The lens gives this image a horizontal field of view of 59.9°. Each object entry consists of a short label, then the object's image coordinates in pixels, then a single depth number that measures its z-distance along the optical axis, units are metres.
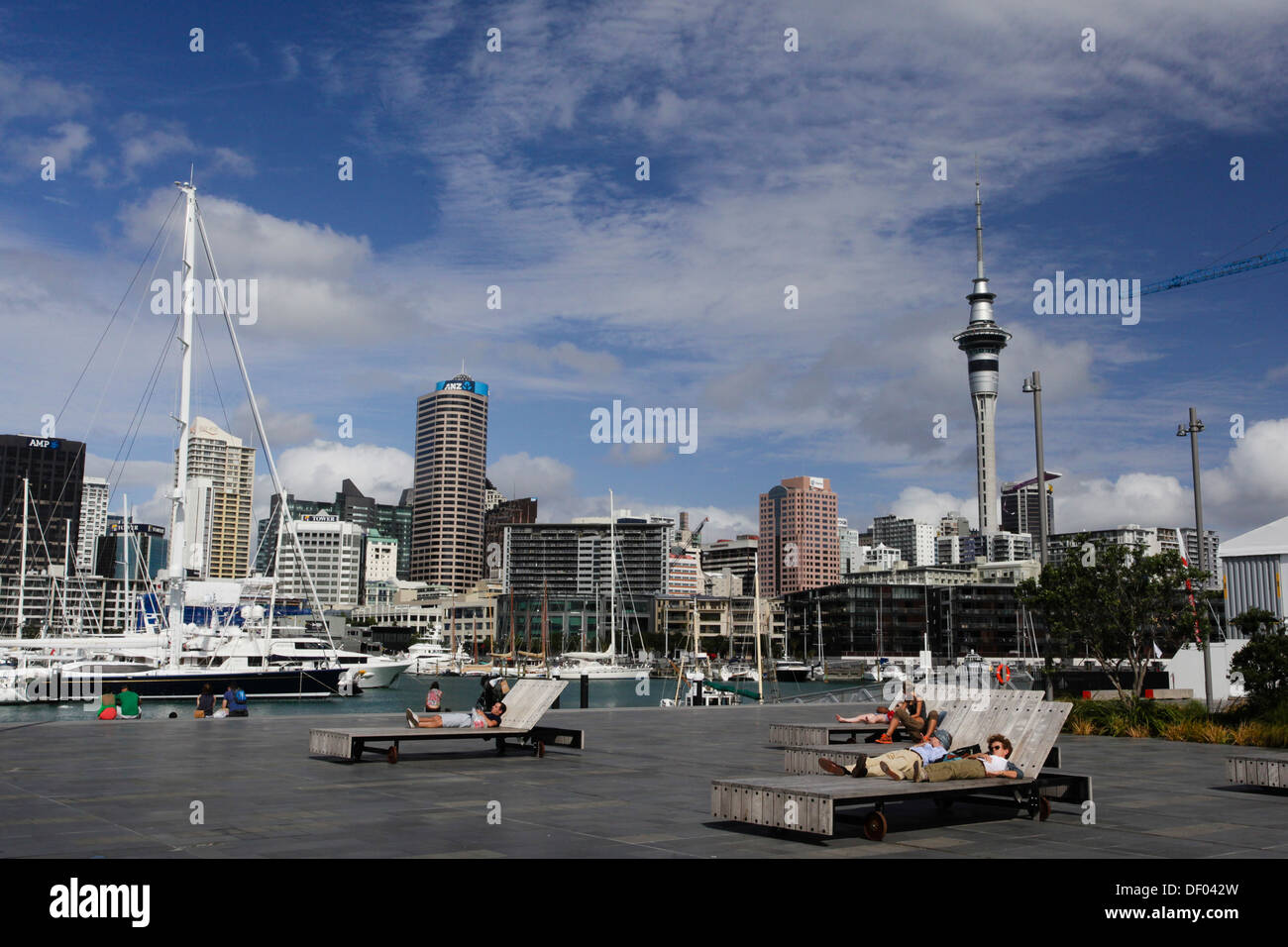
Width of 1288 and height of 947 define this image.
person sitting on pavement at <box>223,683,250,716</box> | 28.50
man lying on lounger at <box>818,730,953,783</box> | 10.46
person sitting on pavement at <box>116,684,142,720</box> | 27.55
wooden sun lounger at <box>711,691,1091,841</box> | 9.52
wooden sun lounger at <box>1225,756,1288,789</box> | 12.72
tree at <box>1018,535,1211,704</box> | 23.97
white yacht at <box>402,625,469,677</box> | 138.62
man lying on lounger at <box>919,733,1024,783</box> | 10.66
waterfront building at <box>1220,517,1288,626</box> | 38.06
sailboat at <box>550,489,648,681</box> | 129.50
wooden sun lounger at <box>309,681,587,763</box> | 15.71
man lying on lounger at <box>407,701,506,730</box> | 16.78
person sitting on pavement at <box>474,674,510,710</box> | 18.45
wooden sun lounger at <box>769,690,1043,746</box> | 17.30
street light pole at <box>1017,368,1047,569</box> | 26.10
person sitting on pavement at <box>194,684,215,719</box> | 27.48
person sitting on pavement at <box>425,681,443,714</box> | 25.08
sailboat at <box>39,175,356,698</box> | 61.82
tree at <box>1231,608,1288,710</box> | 20.78
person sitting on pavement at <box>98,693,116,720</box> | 26.34
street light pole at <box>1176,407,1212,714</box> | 26.02
